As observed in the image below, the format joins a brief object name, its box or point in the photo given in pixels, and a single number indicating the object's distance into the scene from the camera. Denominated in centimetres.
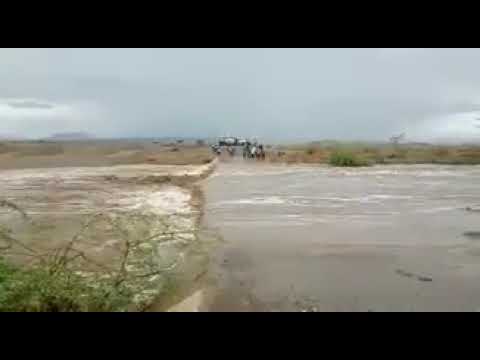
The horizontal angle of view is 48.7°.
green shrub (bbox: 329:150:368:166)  3025
